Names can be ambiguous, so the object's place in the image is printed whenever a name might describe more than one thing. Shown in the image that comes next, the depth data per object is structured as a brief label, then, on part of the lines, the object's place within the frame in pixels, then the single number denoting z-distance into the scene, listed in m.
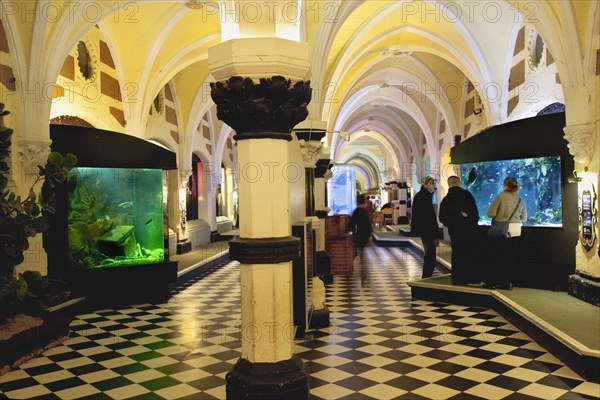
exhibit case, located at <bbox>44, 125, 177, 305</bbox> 7.44
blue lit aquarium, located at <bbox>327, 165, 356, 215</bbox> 17.73
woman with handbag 7.11
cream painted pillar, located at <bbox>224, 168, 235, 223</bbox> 21.58
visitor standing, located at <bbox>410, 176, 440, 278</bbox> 8.07
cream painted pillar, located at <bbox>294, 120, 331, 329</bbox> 6.23
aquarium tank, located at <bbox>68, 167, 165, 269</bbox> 7.73
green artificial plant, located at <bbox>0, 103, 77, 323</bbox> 5.30
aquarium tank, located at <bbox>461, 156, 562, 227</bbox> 7.62
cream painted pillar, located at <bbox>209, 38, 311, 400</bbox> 3.36
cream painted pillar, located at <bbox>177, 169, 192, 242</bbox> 14.04
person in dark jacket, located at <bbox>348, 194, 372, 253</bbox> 9.41
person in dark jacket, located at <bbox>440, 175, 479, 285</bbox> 7.41
